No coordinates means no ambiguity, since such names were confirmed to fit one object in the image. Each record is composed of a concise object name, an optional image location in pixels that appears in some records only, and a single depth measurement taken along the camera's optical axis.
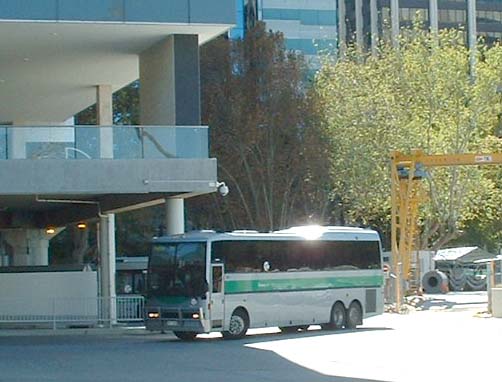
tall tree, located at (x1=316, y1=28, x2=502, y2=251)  56.31
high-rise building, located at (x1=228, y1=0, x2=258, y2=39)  96.19
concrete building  31.47
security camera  35.06
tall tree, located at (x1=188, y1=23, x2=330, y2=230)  53.94
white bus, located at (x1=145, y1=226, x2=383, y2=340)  30.56
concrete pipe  57.57
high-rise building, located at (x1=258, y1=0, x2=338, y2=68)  97.69
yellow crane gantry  45.28
